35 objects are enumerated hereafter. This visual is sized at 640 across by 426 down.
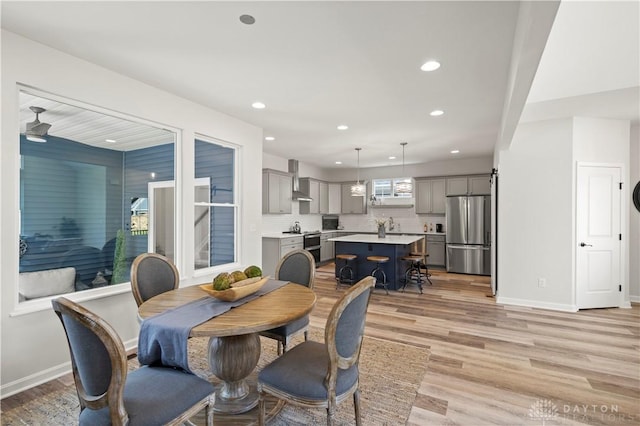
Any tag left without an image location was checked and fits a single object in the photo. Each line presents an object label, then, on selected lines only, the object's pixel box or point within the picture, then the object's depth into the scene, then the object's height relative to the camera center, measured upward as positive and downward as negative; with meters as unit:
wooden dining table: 1.76 -0.61
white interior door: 4.22 -0.39
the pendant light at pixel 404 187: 6.14 +0.53
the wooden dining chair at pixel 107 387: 1.25 -0.77
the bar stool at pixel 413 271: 5.39 -1.14
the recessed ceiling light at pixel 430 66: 2.68 +1.33
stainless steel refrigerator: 6.54 -0.47
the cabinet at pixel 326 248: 8.00 -0.96
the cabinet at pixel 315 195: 7.88 +0.48
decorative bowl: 1.93 -0.51
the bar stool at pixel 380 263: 5.10 -0.94
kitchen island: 5.37 -0.74
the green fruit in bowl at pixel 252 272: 2.26 -0.45
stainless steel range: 7.11 -0.74
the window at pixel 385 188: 8.43 +0.71
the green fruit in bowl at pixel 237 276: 2.10 -0.45
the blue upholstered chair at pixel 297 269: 2.87 -0.54
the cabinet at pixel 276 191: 6.39 +0.47
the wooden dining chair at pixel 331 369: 1.55 -0.88
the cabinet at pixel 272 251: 6.06 -0.78
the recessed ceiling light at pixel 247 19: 2.05 +1.33
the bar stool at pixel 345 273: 5.73 -1.18
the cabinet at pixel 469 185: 7.05 +0.67
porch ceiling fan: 2.50 +0.70
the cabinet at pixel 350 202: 8.62 +0.30
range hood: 7.34 +0.74
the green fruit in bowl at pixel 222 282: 1.97 -0.46
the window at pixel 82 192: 2.50 +0.19
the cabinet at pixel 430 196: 7.51 +0.43
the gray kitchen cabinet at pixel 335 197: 8.84 +0.46
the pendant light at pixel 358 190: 6.46 +0.49
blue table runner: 1.55 -0.64
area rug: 2.00 -1.38
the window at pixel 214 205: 3.88 +0.10
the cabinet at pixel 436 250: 7.40 -0.93
